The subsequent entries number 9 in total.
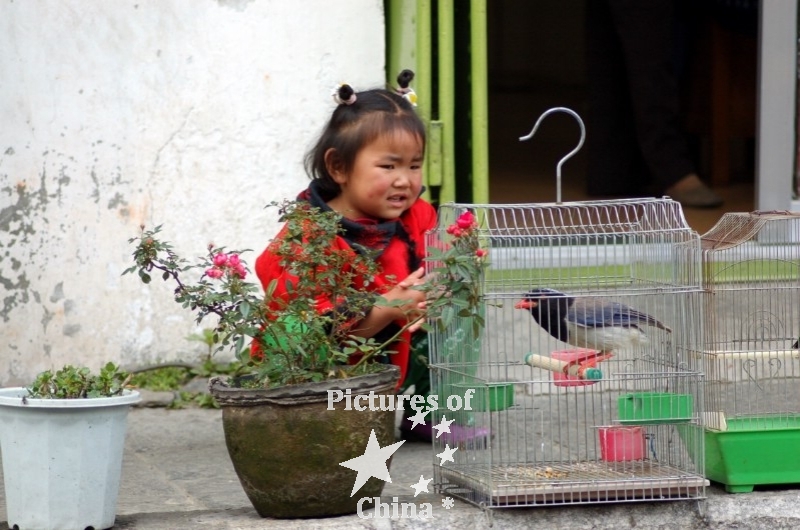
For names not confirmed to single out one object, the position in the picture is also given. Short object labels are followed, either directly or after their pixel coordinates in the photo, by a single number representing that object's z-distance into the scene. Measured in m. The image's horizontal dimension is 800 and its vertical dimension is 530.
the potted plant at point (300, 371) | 6.73
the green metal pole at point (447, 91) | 9.98
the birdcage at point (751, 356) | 7.46
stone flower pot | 6.72
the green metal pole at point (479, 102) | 10.12
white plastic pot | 6.74
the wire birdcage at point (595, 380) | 7.08
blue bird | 7.10
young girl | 8.09
